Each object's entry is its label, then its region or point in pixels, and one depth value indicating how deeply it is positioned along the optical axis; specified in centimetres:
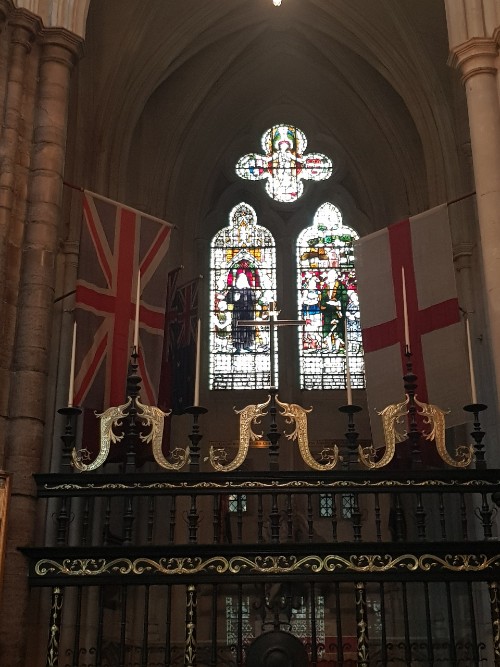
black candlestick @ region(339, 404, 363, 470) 631
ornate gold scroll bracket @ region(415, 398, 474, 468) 636
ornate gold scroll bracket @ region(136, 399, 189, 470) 630
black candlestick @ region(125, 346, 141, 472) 638
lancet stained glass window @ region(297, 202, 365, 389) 1577
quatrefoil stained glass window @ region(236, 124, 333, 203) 1719
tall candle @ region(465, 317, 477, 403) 670
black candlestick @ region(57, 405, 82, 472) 634
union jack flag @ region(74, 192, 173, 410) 880
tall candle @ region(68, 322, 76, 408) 658
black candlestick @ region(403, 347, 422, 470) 631
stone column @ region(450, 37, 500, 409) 777
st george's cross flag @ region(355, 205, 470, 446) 935
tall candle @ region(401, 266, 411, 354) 673
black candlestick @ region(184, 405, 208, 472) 636
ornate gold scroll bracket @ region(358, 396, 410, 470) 636
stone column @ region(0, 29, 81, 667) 654
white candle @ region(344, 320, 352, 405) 644
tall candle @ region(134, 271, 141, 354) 661
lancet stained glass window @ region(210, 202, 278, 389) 1573
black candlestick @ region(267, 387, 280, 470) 632
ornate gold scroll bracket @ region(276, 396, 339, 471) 632
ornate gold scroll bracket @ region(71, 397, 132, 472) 641
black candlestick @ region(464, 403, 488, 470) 642
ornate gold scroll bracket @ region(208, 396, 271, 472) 635
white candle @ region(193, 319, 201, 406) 640
